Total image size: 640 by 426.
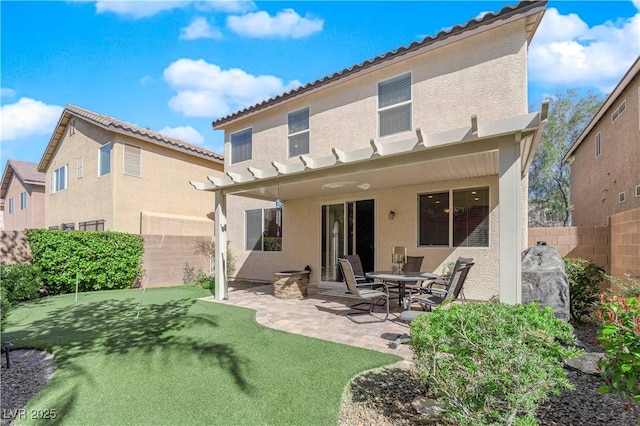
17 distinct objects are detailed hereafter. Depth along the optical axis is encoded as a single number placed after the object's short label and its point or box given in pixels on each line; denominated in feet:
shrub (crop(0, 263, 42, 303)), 31.42
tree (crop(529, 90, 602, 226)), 70.79
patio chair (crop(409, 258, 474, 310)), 20.68
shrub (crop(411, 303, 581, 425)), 8.38
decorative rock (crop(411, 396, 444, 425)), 10.75
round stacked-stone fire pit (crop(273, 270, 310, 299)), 31.35
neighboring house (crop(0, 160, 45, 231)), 79.87
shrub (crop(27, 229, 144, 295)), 36.04
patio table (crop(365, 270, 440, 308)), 22.74
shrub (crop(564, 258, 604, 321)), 21.72
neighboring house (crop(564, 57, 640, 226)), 33.45
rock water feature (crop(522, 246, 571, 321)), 20.07
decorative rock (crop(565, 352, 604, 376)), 14.42
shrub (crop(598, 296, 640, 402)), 7.20
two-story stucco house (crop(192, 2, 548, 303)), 18.96
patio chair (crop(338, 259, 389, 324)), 23.34
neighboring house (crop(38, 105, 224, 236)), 50.08
